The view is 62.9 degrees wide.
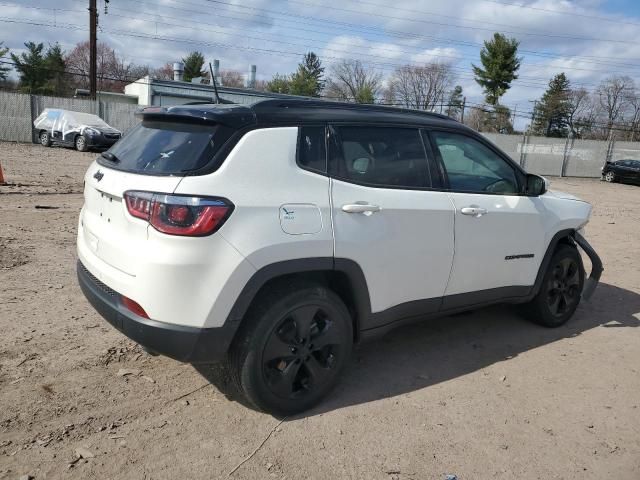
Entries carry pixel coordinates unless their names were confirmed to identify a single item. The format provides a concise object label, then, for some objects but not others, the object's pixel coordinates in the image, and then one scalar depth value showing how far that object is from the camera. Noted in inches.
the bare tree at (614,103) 2426.2
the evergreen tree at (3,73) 1873.8
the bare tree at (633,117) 2156.9
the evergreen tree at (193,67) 2344.5
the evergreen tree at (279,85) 2426.2
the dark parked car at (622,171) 1071.0
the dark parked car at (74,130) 799.7
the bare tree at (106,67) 2514.8
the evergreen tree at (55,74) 1905.8
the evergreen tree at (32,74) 1866.4
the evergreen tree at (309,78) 2407.7
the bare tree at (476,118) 1944.9
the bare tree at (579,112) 2080.2
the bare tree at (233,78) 2632.9
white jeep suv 106.0
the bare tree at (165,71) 2653.1
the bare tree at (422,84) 2374.5
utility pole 1170.5
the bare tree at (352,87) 2286.8
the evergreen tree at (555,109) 2226.9
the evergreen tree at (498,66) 1956.2
